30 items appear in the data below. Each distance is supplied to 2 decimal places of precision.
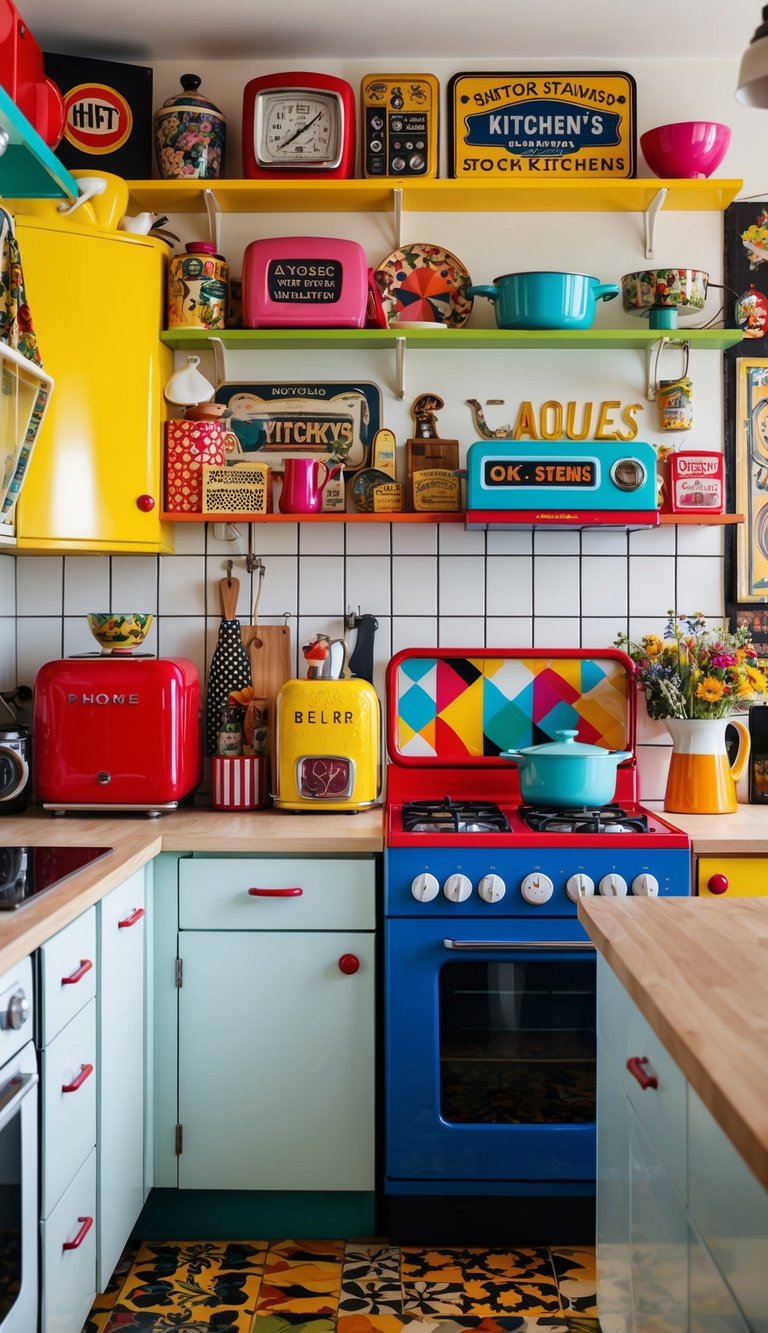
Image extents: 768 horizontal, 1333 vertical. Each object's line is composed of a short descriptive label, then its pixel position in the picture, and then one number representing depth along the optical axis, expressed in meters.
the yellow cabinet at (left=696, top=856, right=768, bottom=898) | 2.45
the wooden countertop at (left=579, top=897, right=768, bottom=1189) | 1.00
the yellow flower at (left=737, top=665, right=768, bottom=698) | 2.75
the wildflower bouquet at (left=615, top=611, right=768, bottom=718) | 2.75
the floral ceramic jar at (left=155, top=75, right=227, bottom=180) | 2.81
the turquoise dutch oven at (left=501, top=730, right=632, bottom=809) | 2.55
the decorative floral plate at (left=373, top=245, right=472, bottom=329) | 2.95
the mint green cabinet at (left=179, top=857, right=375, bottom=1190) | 2.41
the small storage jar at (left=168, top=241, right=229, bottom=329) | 2.82
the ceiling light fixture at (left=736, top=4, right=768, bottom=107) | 1.46
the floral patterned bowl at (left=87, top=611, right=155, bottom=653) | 2.72
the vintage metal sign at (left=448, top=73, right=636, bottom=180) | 2.93
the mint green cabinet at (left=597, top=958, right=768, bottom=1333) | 1.06
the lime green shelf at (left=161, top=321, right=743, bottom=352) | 2.79
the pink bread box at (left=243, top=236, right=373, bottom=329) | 2.77
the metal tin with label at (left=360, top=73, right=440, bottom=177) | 2.90
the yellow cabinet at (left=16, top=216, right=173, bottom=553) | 2.64
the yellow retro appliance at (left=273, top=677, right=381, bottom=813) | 2.67
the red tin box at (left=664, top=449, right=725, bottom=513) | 2.88
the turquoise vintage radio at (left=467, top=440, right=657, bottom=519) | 2.72
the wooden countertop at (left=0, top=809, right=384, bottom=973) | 2.19
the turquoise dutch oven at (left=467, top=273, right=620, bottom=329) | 2.75
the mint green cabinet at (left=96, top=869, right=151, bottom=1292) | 2.04
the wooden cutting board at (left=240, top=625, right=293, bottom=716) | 2.96
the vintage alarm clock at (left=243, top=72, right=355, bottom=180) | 2.80
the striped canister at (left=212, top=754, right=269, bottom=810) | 2.74
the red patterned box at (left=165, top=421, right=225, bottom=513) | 2.84
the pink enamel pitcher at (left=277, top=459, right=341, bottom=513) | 2.83
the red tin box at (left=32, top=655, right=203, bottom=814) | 2.62
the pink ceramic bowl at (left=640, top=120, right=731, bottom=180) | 2.77
